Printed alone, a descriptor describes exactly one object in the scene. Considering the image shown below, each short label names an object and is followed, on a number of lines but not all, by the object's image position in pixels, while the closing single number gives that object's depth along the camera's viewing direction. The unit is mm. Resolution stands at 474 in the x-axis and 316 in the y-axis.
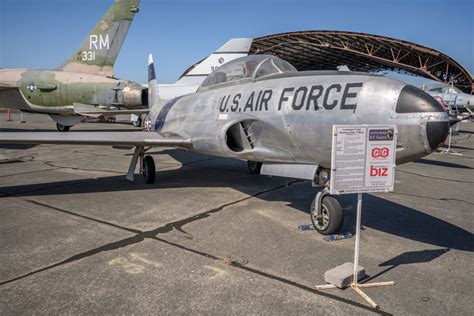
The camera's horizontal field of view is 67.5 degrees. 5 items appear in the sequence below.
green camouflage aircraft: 18359
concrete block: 3383
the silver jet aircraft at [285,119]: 4020
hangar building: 43031
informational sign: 3535
